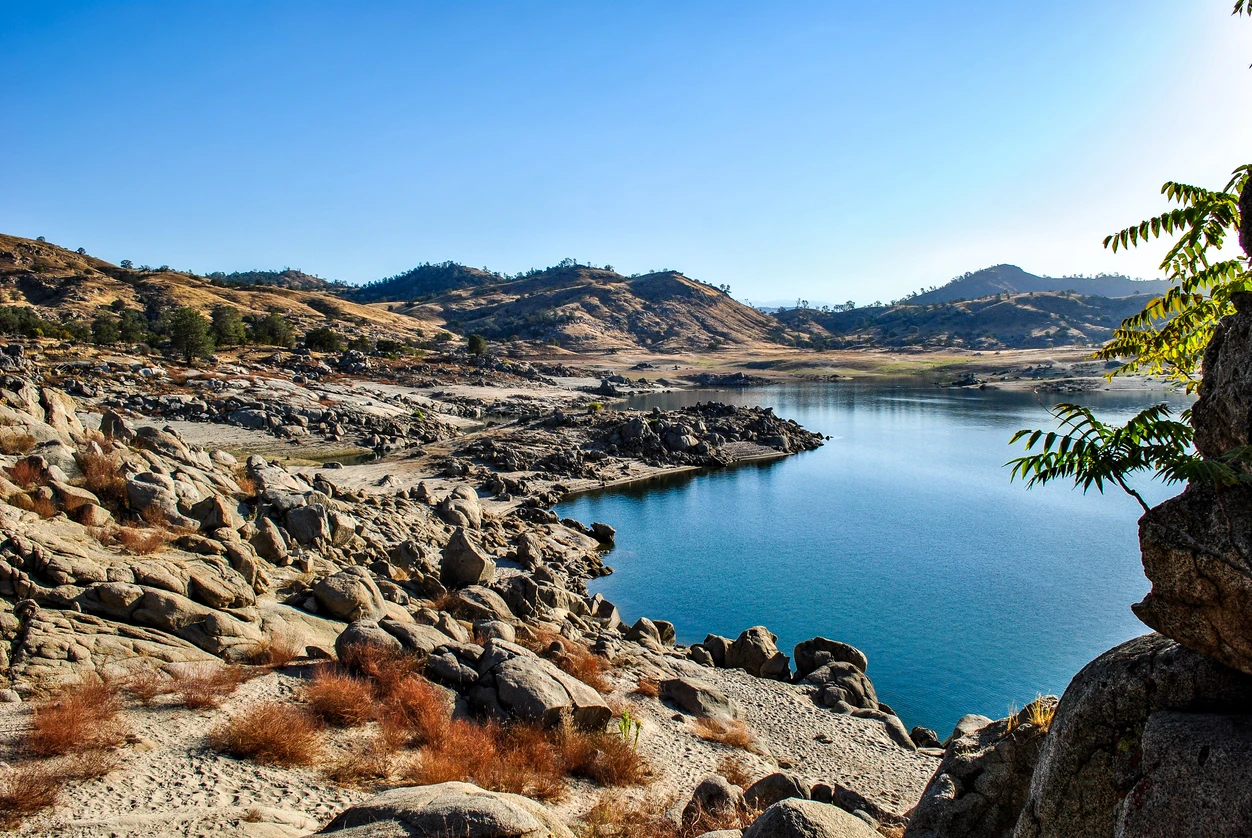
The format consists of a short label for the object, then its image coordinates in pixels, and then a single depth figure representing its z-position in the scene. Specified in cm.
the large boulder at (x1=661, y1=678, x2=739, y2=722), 1872
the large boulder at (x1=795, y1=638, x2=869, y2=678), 2434
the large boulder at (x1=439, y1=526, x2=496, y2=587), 2552
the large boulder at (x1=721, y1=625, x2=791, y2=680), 2377
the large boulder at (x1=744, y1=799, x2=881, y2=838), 873
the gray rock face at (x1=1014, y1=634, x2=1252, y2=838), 589
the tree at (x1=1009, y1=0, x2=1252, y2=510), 532
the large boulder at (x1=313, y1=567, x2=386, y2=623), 1844
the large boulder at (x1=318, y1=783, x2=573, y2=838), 812
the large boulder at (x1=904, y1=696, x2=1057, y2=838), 902
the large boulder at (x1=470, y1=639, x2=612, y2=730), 1424
